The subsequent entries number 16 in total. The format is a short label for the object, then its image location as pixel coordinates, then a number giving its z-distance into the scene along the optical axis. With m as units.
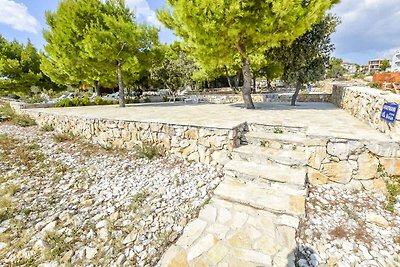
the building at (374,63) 110.62
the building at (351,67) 109.22
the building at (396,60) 70.51
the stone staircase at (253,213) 2.41
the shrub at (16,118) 10.58
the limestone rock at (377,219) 2.94
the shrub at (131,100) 15.38
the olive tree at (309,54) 8.57
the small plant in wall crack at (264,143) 4.60
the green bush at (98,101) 14.39
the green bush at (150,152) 5.54
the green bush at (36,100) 15.81
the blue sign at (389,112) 3.74
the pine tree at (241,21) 6.38
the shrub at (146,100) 16.15
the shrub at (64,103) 13.11
